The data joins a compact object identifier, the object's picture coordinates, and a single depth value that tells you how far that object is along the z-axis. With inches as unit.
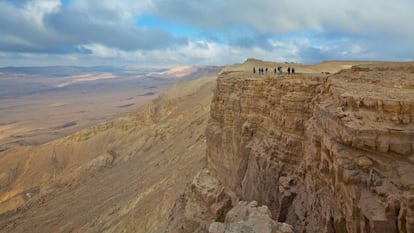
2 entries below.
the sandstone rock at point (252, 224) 431.5
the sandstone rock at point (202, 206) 629.3
